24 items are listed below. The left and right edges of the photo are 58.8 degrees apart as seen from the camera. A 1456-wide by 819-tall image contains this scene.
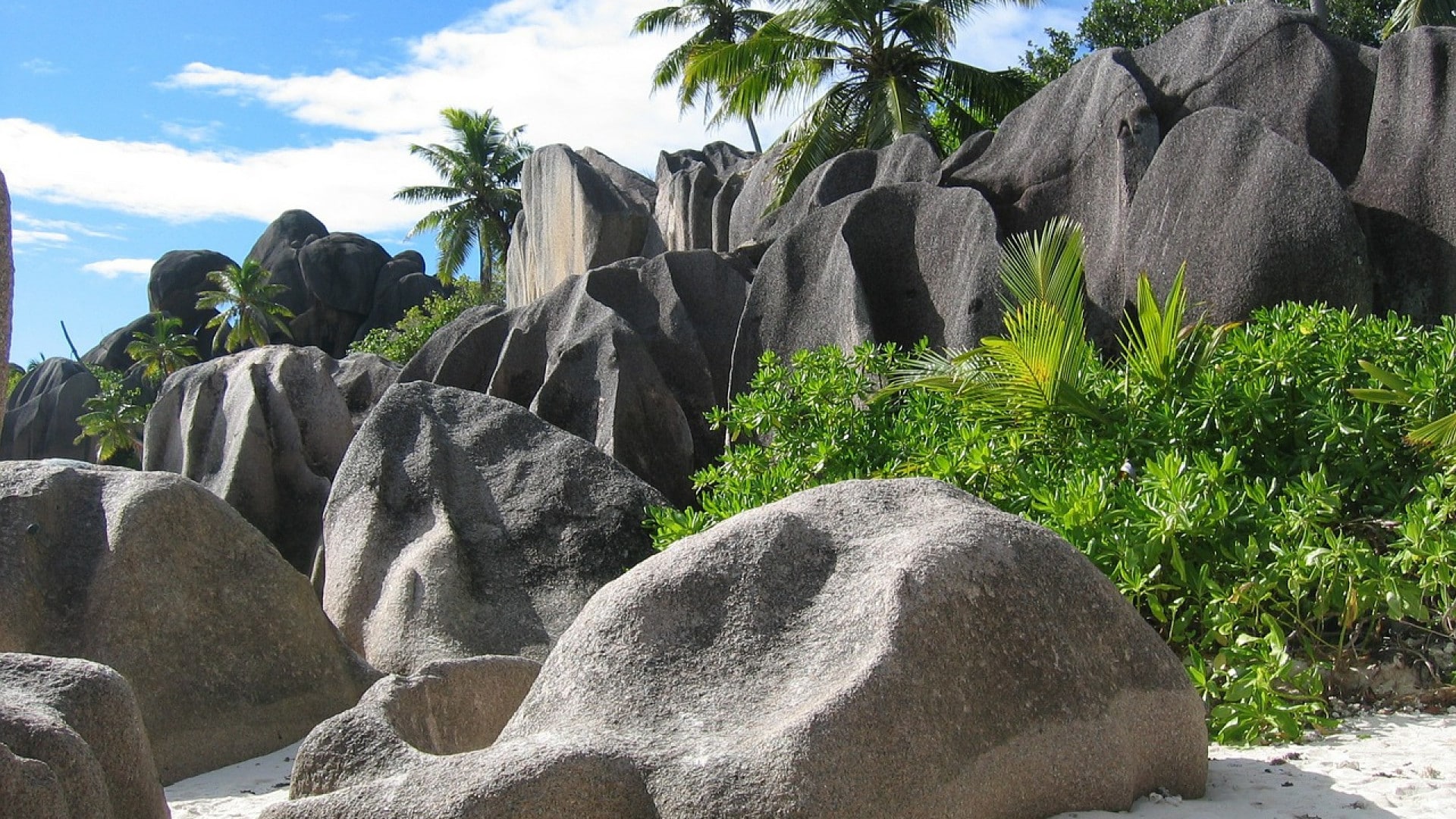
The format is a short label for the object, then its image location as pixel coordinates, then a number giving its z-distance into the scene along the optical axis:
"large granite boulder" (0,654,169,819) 3.14
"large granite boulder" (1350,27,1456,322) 8.38
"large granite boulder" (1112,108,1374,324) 8.30
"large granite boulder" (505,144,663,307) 17.83
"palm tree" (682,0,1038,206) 18.11
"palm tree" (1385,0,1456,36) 17.83
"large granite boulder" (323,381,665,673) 7.21
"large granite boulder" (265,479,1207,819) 2.95
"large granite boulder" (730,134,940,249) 12.78
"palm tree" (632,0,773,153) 27.84
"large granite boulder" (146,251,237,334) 39.44
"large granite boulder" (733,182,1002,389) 10.20
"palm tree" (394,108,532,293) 33.75
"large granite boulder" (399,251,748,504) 12.15
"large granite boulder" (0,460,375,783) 5.91
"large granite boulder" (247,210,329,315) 39.09
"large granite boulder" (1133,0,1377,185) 9.40
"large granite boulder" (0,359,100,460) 35.97
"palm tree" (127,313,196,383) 35.72
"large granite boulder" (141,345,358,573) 13.91
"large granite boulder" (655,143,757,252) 21.44
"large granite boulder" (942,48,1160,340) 9.91
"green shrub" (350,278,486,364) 24.81
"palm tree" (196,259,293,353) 35.66
